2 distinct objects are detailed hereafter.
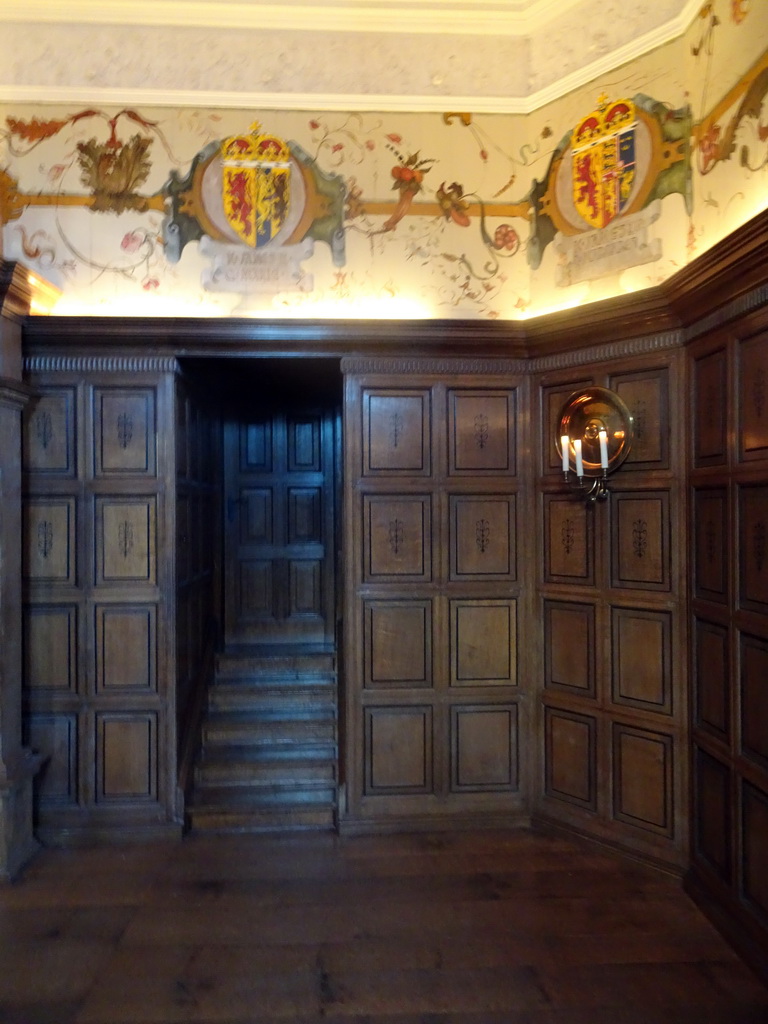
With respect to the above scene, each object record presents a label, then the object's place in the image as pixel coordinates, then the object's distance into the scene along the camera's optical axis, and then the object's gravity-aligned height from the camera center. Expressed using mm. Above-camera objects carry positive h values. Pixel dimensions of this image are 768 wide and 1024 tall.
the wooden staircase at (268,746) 3338 -1264
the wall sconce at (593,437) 2958 +388
